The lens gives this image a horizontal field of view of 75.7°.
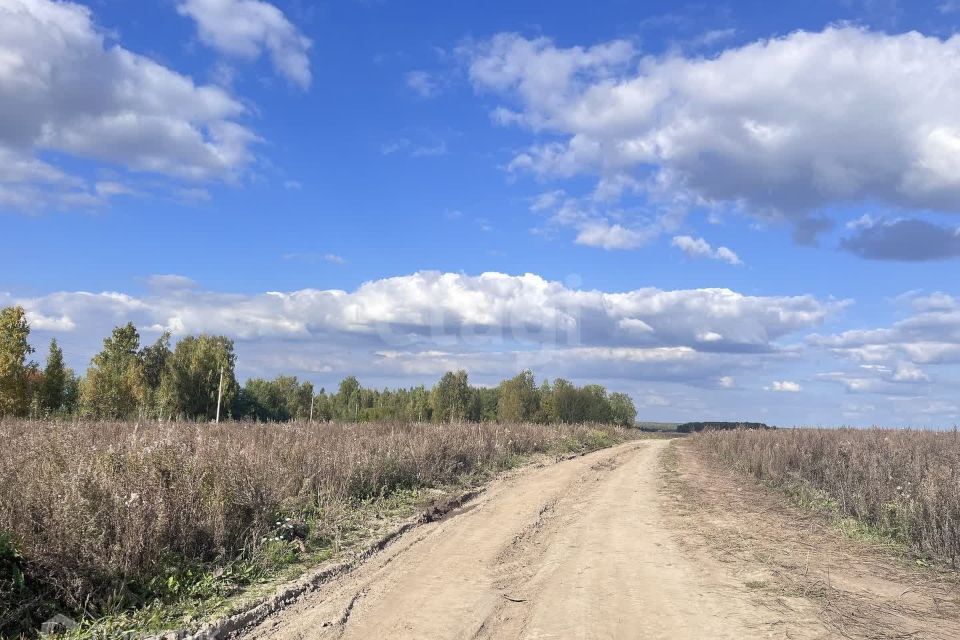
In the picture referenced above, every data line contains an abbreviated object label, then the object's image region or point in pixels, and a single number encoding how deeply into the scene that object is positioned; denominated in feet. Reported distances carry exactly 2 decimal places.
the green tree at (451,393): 265.13
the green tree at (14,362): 115.96
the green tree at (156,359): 231.30
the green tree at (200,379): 195.52
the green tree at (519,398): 284.00
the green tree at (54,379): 139.95
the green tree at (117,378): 140.46
